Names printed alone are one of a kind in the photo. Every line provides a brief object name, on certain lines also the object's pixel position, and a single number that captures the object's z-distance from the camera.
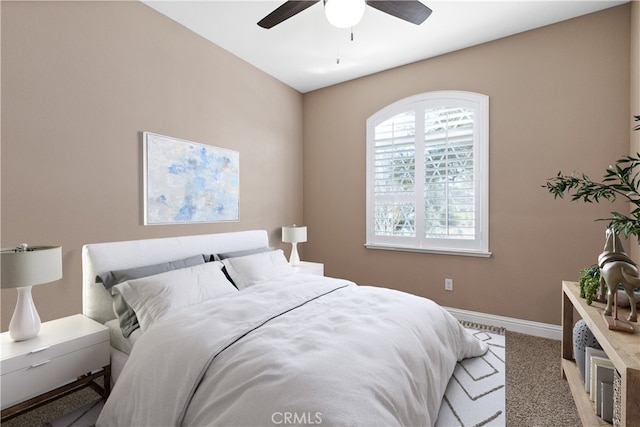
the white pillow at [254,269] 2.61
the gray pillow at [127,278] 1.96
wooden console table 1.12
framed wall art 2.63
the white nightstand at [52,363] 1.55
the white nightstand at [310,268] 3.50
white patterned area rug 1.78
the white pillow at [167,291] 1.92
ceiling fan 1.84
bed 1.22
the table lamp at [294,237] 3.72
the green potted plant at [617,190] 1.33
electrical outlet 3.39
